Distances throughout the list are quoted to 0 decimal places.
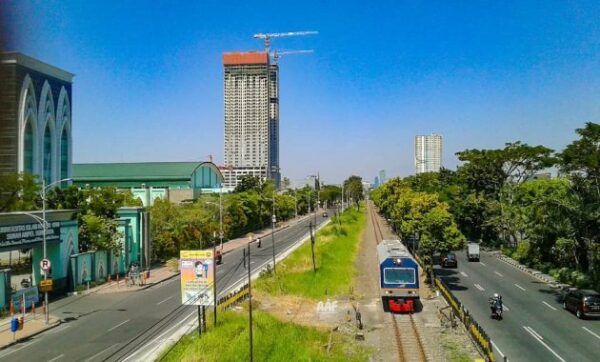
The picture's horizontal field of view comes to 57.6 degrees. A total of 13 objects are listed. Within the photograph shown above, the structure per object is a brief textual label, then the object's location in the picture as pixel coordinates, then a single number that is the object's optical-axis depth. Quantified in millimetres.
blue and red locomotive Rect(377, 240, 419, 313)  28453
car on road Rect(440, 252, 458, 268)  43525
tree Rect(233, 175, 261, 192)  89044
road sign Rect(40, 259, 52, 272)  25653
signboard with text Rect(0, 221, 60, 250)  27125
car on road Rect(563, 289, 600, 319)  25672
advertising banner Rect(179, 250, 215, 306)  21594
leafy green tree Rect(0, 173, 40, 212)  34469
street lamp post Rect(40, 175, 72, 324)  24509
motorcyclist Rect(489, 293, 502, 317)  25859
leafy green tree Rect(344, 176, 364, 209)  165150
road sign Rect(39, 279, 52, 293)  24953
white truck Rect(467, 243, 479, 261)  48688
